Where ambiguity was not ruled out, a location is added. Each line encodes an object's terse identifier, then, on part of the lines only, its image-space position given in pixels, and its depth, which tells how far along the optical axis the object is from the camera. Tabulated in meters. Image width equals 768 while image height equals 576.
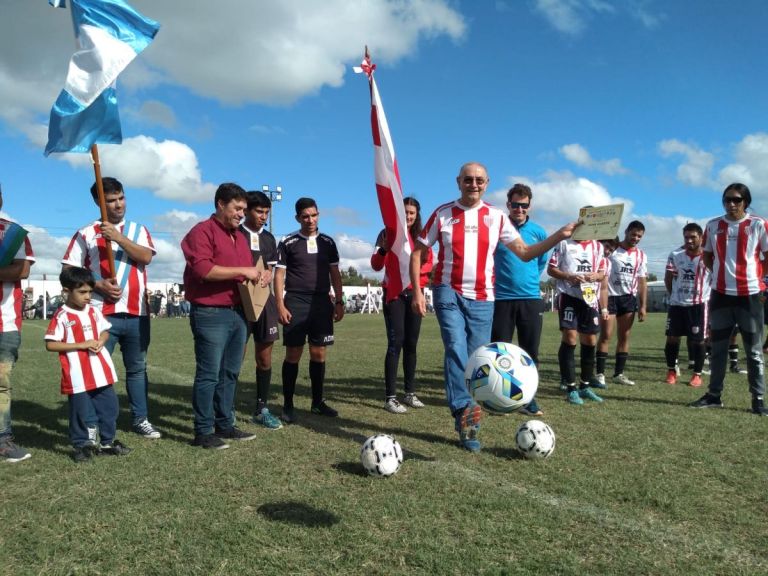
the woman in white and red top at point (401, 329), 6.55
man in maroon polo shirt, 4.78
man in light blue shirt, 6.32
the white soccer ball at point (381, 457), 3.95
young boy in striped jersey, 4.54
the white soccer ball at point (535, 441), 4.34
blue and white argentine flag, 4.45
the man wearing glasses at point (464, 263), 4.95
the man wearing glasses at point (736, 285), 6.24
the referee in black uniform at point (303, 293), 5.95
